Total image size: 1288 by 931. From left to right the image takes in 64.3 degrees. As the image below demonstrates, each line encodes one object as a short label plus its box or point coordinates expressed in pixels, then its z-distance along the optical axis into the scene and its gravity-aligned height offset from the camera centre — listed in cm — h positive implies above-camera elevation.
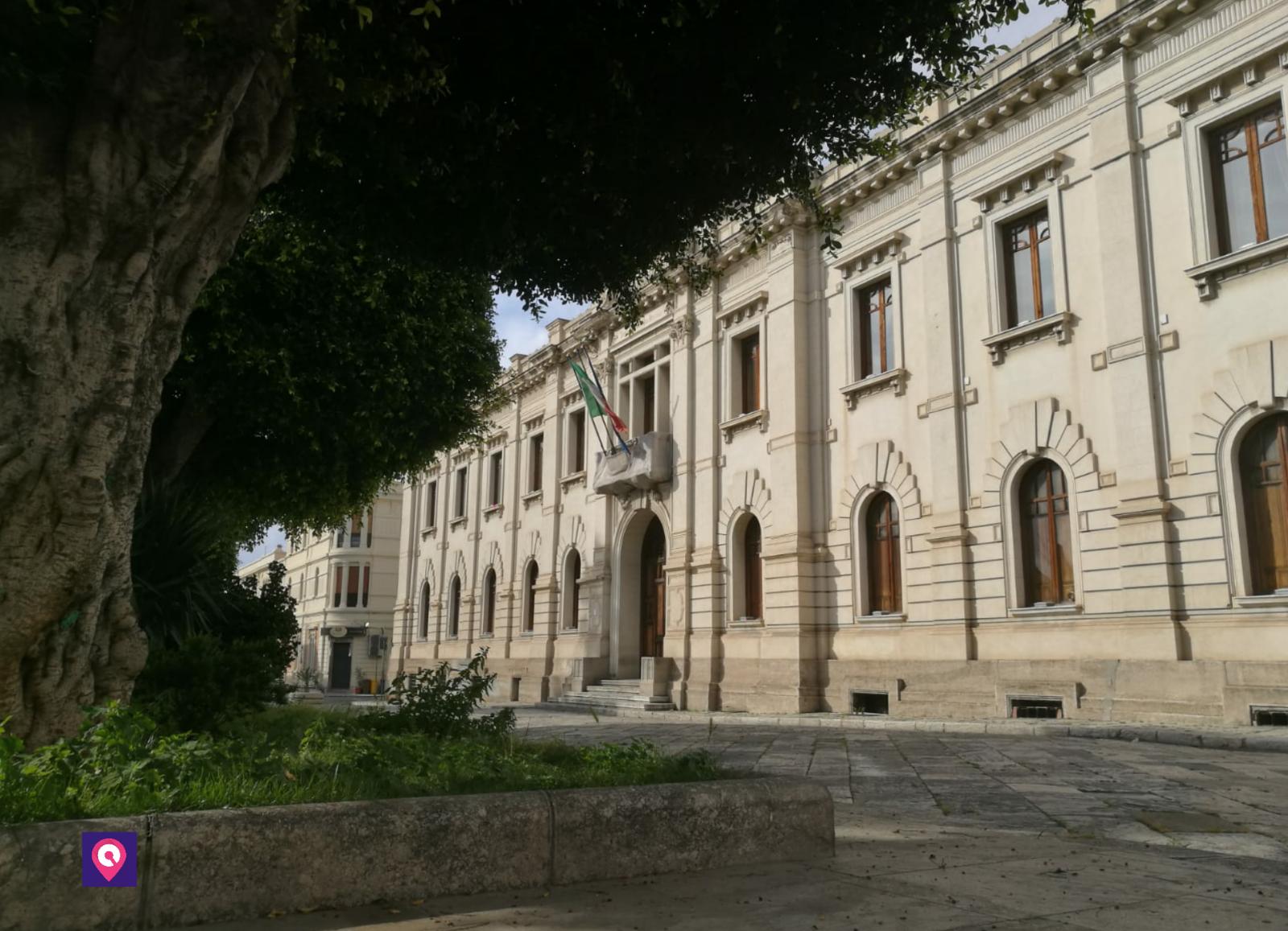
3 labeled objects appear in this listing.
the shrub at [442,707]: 642 -33
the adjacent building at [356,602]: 5112 +263
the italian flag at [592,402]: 2362 +581
